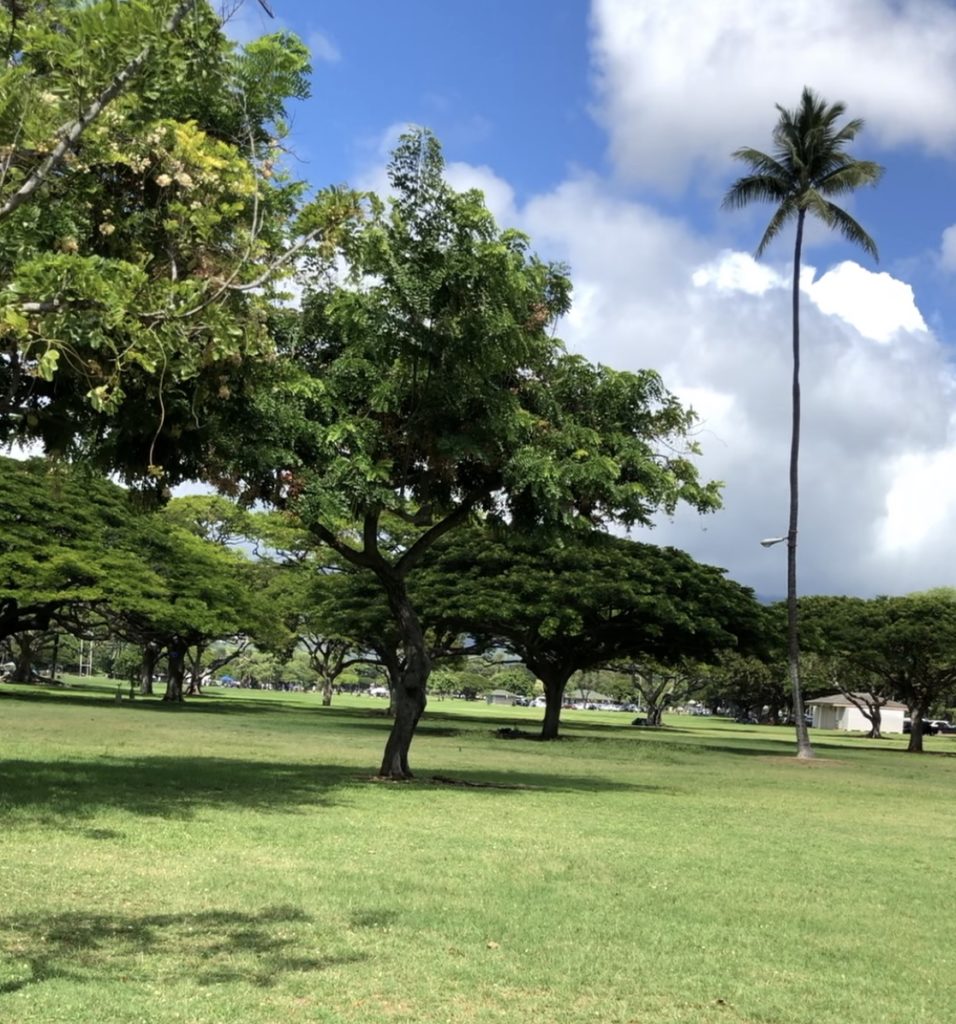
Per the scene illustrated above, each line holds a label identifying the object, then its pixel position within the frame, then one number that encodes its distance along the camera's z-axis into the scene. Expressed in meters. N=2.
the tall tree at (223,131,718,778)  13.53
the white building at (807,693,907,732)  92.81
